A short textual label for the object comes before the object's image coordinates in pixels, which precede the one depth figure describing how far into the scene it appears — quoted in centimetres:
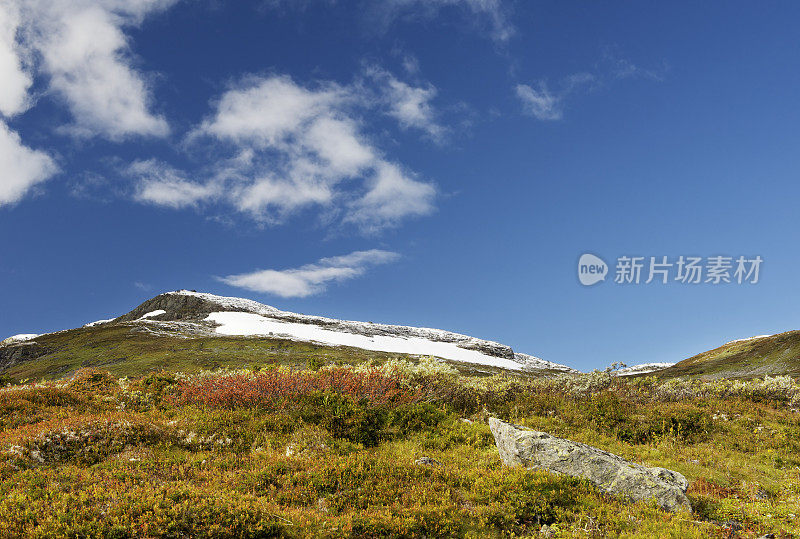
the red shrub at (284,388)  1625
